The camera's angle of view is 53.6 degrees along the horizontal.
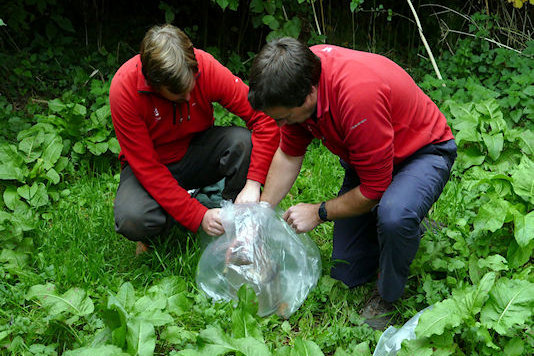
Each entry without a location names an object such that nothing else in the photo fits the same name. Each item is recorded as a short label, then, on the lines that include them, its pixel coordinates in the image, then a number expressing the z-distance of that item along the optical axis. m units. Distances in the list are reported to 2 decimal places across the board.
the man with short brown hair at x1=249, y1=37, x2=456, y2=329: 1.96
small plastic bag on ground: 2.16
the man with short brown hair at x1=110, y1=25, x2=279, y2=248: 2.32
